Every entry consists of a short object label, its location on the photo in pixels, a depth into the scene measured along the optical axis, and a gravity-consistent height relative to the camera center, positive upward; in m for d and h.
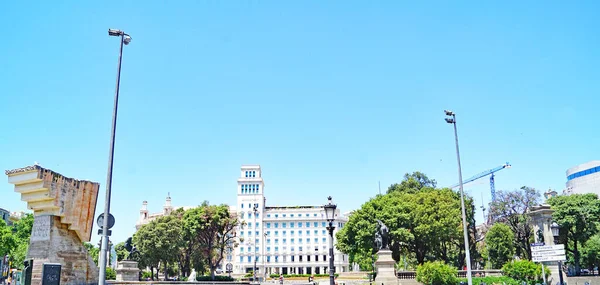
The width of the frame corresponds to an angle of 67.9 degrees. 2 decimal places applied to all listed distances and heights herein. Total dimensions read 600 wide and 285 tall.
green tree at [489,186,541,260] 46.91 +3.36
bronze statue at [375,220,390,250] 29.62 +0.56
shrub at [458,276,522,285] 28.78 -2.37
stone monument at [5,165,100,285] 19.59 +1.23
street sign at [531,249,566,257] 19.74 -0.40
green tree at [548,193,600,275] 45.19 +2.56
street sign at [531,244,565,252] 19.98 -0.17
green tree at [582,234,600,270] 47.09 -0.65
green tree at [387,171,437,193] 61.96 +8.71
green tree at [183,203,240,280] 51.69 +2.40
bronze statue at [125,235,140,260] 37.36 +0.15
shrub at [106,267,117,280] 55.42 -3.37
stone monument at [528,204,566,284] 29.47 +1.27
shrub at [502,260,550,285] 28.94 -1.80
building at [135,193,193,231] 118.69 +9.30
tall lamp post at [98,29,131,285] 14.17 +2.21
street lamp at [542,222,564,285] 18.91 +0.55
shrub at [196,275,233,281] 44.78 -3.22
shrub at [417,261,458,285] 29.17 -1.97
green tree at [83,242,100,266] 83.02 -0.51
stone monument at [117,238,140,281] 33.35 -1.76
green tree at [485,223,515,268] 49.91 -0.05
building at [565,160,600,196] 85.81 +12.68
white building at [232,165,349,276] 113.11 +2.67
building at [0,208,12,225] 82.24 +6.21
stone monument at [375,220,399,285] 28.31 -1.46
